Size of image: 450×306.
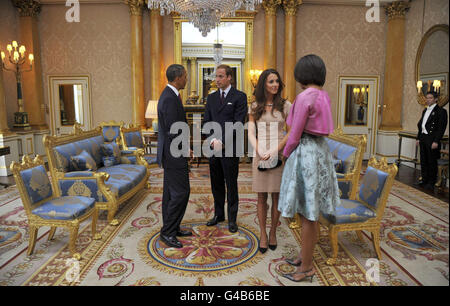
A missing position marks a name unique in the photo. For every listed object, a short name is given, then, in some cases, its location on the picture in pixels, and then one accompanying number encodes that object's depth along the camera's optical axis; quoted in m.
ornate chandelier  4.69
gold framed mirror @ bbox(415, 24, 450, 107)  6.19
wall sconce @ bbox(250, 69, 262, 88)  8.12
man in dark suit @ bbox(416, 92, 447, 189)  5.29
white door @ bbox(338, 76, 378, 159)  8.48
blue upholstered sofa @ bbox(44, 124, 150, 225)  3.76
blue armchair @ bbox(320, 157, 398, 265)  2.87
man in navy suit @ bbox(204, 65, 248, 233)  3.33
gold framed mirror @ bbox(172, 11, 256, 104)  8.09
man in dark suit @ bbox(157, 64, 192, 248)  2.94
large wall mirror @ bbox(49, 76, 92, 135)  8.38
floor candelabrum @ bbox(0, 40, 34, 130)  7.26
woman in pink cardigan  2.24
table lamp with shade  6.75
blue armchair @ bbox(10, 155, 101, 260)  2.99
